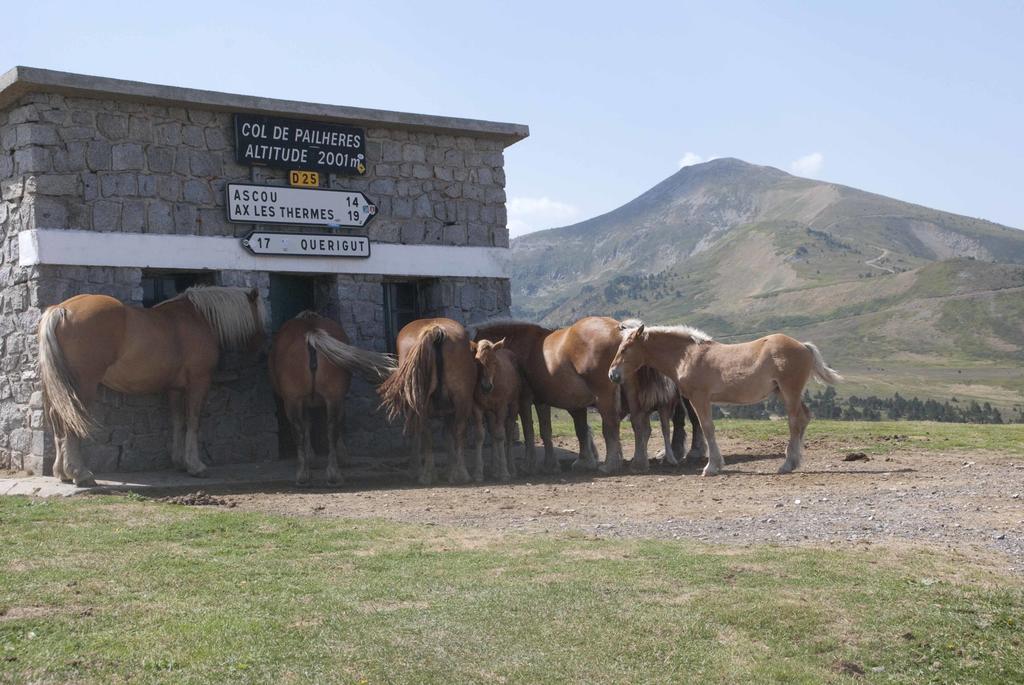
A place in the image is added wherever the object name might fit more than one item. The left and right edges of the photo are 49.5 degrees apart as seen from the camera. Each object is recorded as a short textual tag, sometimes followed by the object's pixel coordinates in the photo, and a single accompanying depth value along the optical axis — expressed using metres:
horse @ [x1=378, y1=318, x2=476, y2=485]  11.52
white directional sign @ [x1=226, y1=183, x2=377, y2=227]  13.17
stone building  11.87
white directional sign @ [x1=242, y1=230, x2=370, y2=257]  13.24
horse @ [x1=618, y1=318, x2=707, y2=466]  12.92
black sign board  13.23
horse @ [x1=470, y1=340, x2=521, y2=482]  11.87
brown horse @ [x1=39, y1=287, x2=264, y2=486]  10.63
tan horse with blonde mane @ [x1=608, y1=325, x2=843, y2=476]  11.72
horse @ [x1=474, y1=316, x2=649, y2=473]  12.75
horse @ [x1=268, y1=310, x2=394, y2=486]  11.84
